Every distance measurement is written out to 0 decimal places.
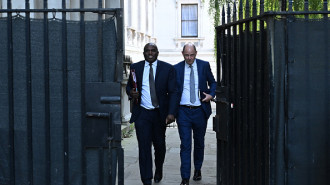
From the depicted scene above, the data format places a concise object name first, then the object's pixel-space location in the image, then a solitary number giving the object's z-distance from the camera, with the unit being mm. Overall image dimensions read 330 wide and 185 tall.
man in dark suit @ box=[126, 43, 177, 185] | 7539
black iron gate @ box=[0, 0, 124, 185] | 5062
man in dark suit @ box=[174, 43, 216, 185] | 8000
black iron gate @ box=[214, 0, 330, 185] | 4789
